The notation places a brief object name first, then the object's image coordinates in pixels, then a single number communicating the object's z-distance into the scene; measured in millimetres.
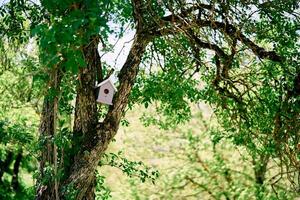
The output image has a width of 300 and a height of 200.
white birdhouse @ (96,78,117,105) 6562
